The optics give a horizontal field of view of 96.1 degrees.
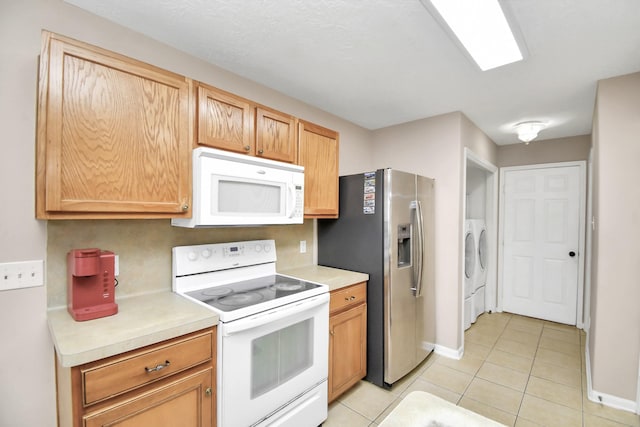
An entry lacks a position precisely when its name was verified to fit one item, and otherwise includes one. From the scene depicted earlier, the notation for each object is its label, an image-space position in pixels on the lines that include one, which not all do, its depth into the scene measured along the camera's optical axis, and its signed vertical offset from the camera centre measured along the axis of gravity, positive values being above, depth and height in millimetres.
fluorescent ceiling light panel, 1402 +1017
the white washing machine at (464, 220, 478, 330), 3559 -697
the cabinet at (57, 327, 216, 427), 1063 -743
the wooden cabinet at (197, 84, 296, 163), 1688 +548
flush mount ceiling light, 3199 +946
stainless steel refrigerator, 2344 -382
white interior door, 3787 -377
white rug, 964 -710
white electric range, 1458 -703
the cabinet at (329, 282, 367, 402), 2107 -986
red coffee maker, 1302 -357
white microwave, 1603 +123
